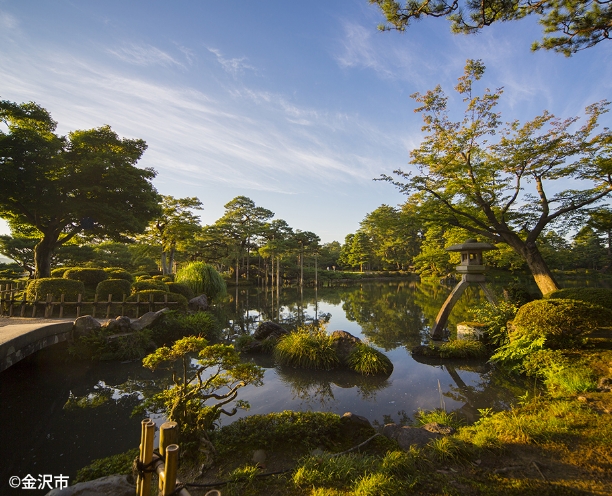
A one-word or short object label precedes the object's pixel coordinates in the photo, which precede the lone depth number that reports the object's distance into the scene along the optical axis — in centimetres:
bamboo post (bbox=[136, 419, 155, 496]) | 199
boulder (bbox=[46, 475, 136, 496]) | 238
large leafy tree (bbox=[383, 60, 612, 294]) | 970
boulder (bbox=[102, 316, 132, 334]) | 784
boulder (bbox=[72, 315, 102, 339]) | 735
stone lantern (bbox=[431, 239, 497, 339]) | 876
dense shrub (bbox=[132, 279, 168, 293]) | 1164
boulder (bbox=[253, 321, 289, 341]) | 890
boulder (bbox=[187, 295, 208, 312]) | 1367
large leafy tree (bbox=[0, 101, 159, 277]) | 1145
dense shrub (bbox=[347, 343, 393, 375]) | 662
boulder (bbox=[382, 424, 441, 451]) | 352
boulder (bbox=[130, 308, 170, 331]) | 840
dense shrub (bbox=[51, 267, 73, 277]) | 1340
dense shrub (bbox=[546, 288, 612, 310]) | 673
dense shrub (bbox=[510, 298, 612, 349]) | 562
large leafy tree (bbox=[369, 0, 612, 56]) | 406
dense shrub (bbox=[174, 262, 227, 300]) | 1656
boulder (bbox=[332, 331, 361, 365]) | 724
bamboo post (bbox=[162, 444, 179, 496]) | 178
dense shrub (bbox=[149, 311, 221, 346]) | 886
